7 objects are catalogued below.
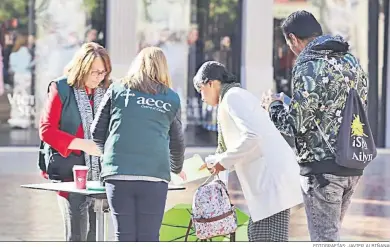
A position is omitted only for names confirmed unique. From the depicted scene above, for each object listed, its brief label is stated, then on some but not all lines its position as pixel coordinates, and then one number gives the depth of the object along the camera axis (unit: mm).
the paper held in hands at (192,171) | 12555
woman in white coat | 11594
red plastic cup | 11617
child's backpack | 11922
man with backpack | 10664
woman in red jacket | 12281
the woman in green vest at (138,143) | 10969
